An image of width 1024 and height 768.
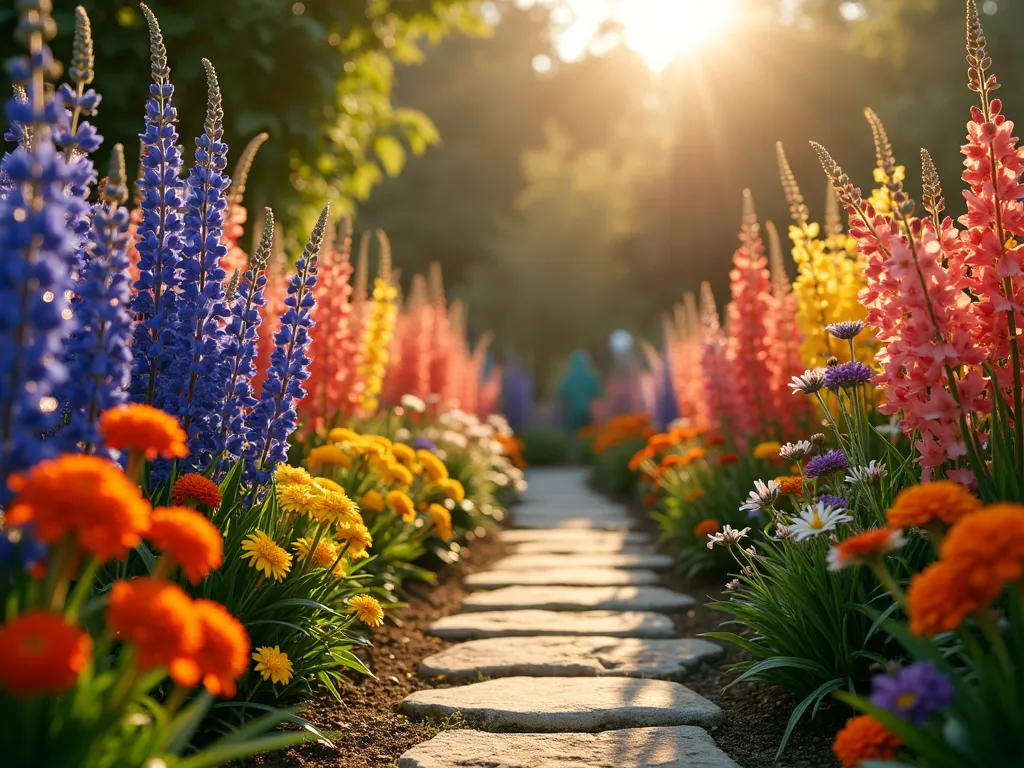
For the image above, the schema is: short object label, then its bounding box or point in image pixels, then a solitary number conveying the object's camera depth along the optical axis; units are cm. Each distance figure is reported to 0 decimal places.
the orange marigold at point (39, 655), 129
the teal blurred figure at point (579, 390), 1809
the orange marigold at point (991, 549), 147
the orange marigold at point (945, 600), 152
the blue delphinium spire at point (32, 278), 164
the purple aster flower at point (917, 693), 160
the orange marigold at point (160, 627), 141
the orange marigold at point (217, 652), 153
